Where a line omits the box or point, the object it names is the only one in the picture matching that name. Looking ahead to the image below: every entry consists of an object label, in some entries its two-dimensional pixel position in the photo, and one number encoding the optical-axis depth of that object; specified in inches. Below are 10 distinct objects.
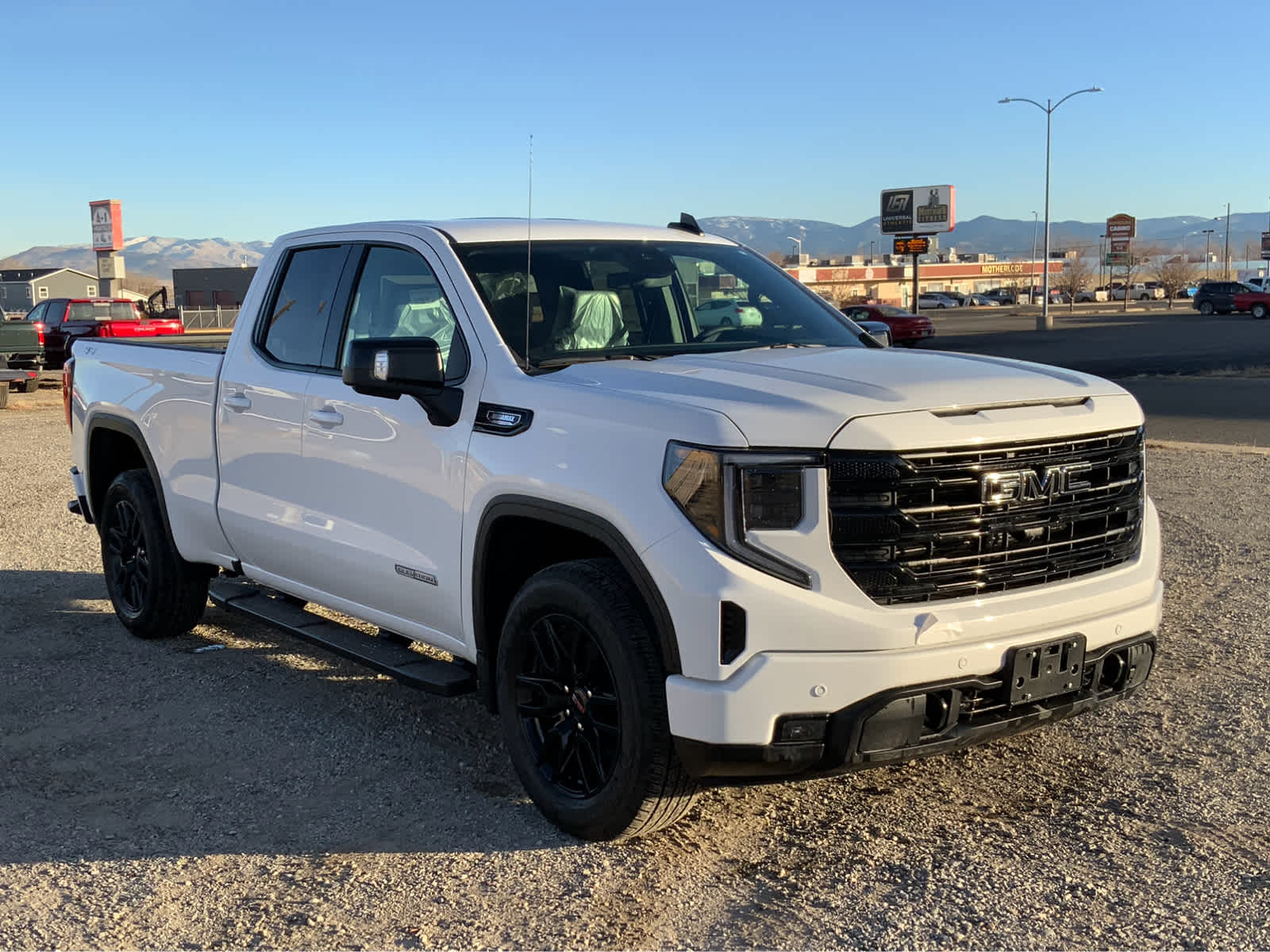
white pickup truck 140.9
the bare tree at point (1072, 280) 4114.2
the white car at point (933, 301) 4128.9
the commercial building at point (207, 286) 4146.2
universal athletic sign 2920.8
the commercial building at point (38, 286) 4448.8
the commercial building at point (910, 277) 5447.8
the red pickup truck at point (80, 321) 1113.4
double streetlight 2224.4
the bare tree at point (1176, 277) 3725.4
